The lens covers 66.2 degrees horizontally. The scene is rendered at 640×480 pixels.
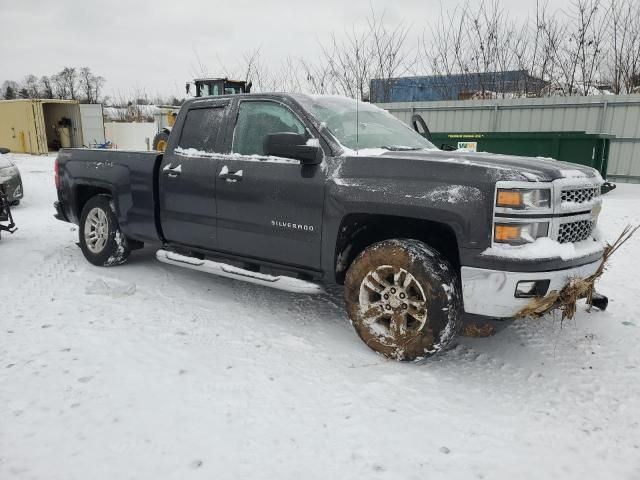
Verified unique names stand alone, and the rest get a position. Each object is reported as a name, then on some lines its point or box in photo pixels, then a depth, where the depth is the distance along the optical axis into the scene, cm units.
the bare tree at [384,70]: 1835
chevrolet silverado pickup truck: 293
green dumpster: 1052
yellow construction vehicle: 1554
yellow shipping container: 2169
